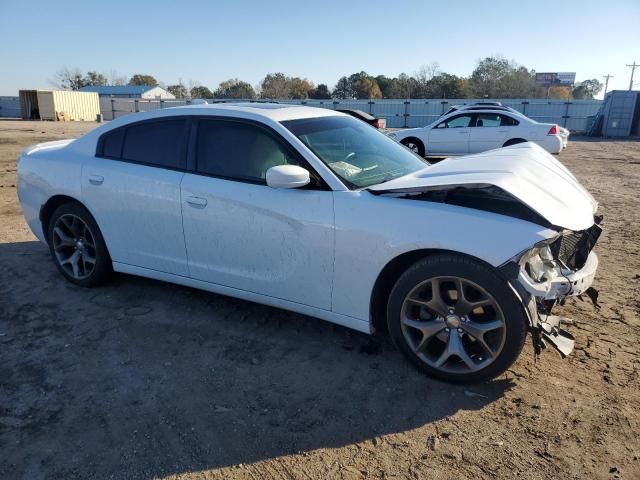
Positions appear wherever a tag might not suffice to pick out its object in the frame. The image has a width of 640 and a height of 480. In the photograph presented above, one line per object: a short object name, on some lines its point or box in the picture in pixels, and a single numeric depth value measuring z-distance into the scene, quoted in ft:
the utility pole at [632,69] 219.41
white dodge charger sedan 9.25
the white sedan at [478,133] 46.60
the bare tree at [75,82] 290.35
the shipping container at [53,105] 146.61
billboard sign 253.85
